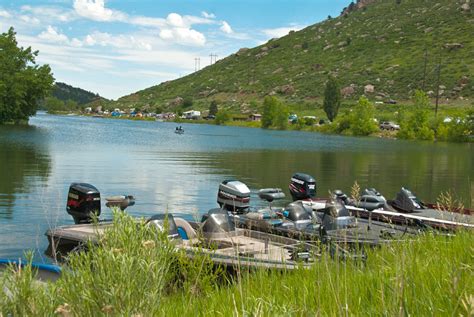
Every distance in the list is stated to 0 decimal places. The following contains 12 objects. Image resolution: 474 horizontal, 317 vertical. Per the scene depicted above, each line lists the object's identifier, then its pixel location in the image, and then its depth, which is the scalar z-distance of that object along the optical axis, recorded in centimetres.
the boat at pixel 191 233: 1186
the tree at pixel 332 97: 13045
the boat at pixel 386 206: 1677
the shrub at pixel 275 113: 13700
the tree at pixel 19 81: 9072
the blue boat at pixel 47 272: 1070
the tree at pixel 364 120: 11038
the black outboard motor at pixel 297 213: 1575
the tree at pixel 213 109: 18038
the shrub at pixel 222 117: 15762
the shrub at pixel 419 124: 9988
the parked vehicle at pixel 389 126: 11586
